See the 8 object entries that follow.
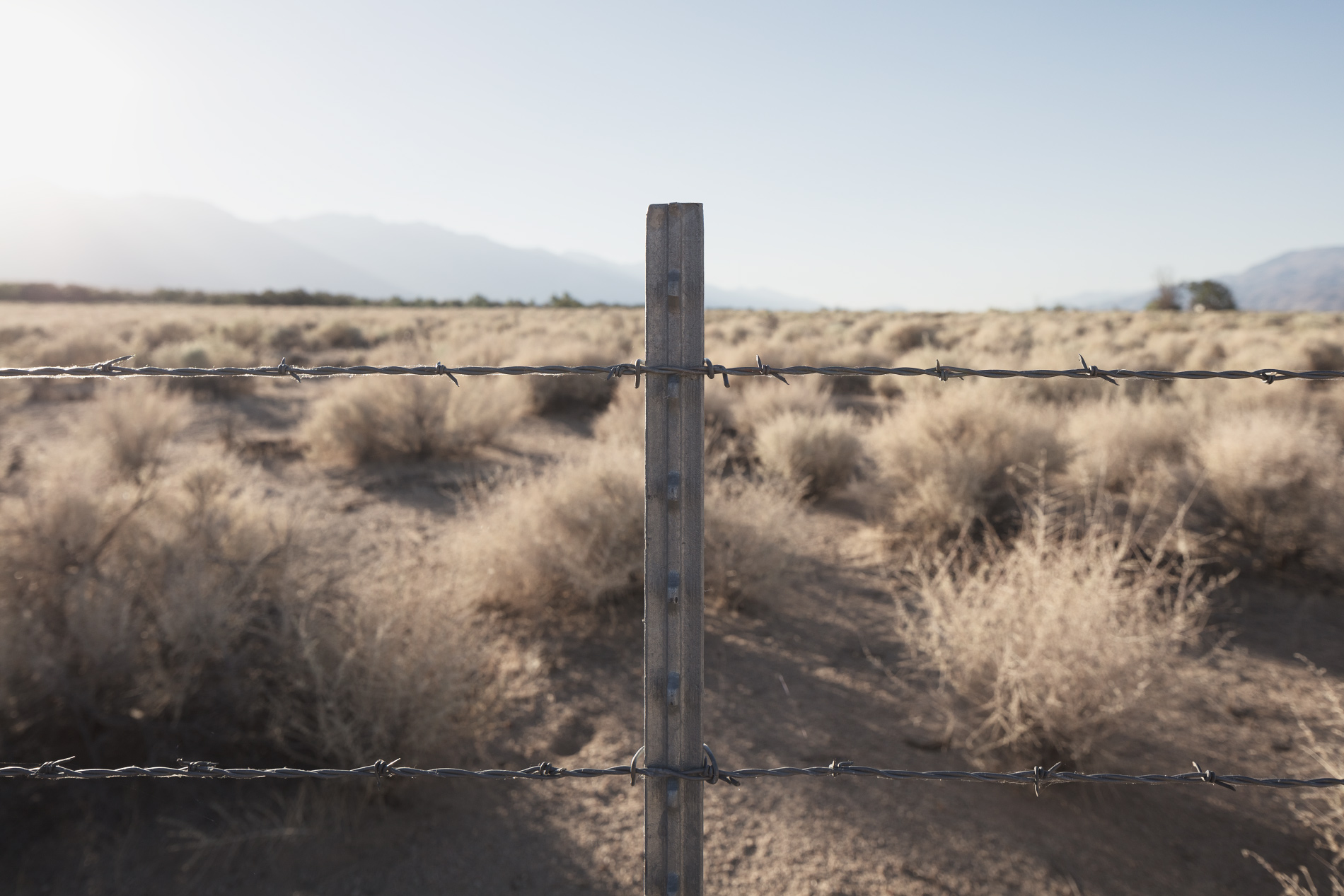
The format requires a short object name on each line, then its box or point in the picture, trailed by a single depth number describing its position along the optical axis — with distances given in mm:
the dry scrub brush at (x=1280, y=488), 4840
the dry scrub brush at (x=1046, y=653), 2963
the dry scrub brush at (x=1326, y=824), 2443
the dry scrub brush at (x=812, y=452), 7152
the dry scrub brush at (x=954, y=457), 5742
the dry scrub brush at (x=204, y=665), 2963
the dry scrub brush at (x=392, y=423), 8477
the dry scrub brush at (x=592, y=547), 4531
